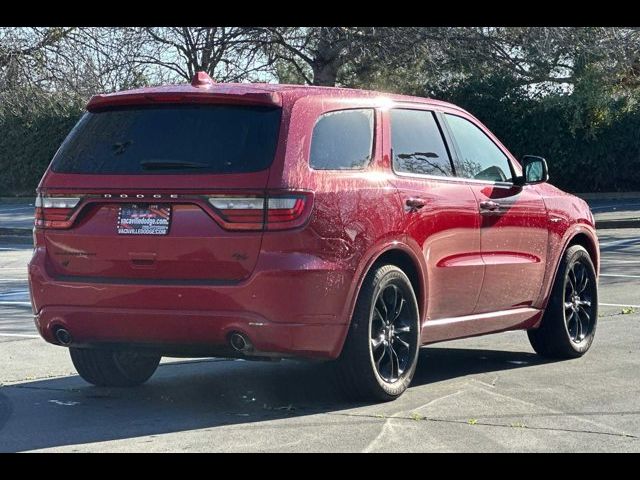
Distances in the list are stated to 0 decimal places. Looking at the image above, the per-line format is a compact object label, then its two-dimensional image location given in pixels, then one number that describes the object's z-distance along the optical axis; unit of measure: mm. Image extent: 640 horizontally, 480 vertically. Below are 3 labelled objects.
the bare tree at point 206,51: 32625
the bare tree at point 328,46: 30656
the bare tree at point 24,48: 35906
